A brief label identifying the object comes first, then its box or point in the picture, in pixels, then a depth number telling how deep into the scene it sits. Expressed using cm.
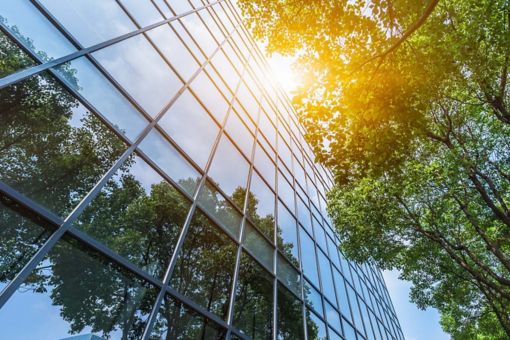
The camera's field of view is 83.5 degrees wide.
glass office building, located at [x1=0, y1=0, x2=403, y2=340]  326
